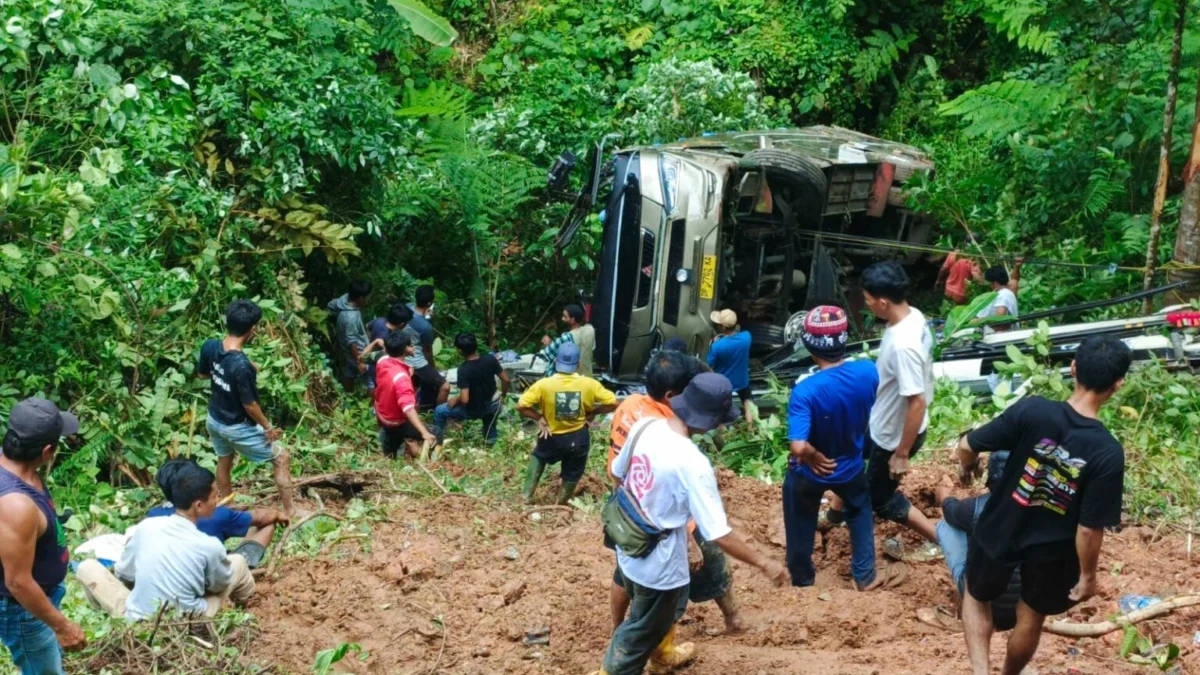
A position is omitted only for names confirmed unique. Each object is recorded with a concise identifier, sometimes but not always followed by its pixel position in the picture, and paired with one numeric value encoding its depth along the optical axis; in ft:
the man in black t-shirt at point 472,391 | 34.58
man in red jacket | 32.17
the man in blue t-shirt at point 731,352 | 33.73
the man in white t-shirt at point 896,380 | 20.39
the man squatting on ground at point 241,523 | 20.40
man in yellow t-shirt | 27.84
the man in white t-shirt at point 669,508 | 16.94
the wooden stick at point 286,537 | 24.42
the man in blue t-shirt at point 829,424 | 20.59
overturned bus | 35.88
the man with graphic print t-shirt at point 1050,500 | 15.66
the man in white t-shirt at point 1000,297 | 35.58
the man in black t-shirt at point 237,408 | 25.88
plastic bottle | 20.12
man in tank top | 15.80
